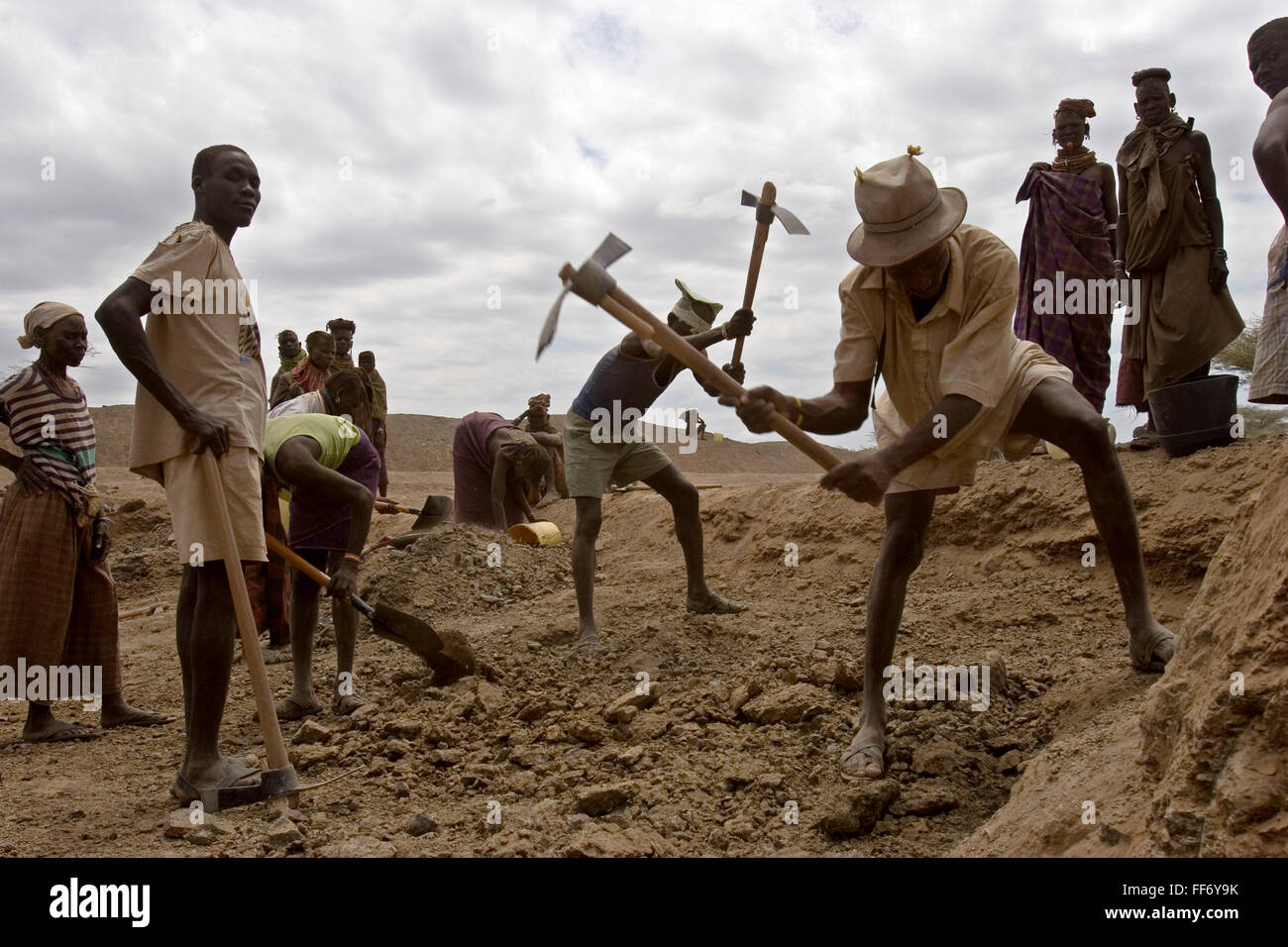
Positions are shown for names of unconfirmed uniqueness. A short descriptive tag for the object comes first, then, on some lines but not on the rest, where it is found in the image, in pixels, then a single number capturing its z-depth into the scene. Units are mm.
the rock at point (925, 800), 2736
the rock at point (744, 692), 3635
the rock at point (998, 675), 3486
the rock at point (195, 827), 2664
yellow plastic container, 8094
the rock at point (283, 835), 2648
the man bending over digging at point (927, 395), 2740
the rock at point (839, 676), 3568
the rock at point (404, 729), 3641
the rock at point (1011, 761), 2980
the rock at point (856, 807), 2645
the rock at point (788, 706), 3430
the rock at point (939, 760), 2938
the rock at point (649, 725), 3484
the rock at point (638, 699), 3734
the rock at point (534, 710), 3807
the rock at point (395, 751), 3467
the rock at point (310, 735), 3639
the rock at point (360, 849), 2537
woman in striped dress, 4125
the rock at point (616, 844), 2453
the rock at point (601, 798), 2854
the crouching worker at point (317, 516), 3979
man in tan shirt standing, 2842
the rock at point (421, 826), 2783
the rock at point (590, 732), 3498
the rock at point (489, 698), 3885
